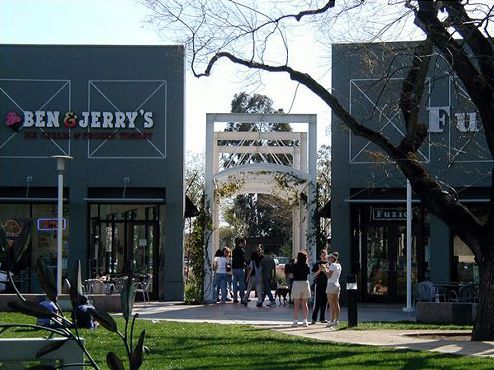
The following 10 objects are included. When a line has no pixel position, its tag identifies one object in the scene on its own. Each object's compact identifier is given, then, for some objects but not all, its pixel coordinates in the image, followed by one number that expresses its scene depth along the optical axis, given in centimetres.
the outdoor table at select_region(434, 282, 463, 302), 2523
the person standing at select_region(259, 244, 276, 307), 2722
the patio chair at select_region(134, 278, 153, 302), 2703
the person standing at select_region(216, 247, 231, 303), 2748
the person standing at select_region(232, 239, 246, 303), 2811
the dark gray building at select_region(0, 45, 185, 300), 2844
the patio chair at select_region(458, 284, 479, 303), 2420
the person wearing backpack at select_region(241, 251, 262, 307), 2724
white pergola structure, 2878
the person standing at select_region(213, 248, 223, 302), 2776
